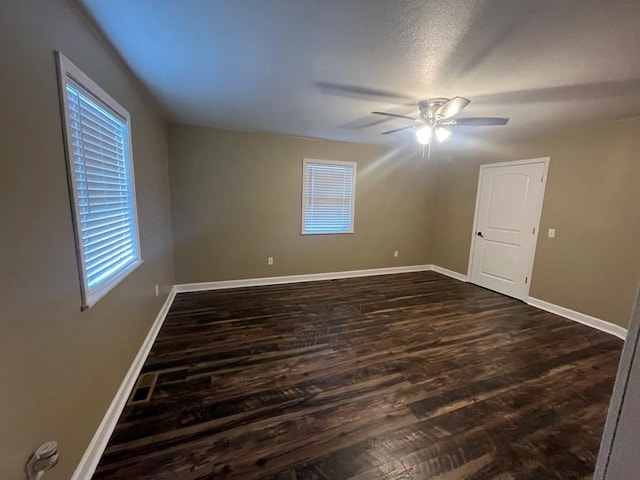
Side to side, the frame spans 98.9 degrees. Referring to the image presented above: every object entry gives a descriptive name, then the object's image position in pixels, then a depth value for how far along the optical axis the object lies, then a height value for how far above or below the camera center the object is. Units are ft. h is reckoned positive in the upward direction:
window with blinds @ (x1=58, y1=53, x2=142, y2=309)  4.52 +0.24
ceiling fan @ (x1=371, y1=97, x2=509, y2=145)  7.97 +2.69
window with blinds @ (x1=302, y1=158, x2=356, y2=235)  14.87 +0.27
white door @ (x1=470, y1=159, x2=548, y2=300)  12.74 -0.87
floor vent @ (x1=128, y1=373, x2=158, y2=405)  6.36 -4.71
